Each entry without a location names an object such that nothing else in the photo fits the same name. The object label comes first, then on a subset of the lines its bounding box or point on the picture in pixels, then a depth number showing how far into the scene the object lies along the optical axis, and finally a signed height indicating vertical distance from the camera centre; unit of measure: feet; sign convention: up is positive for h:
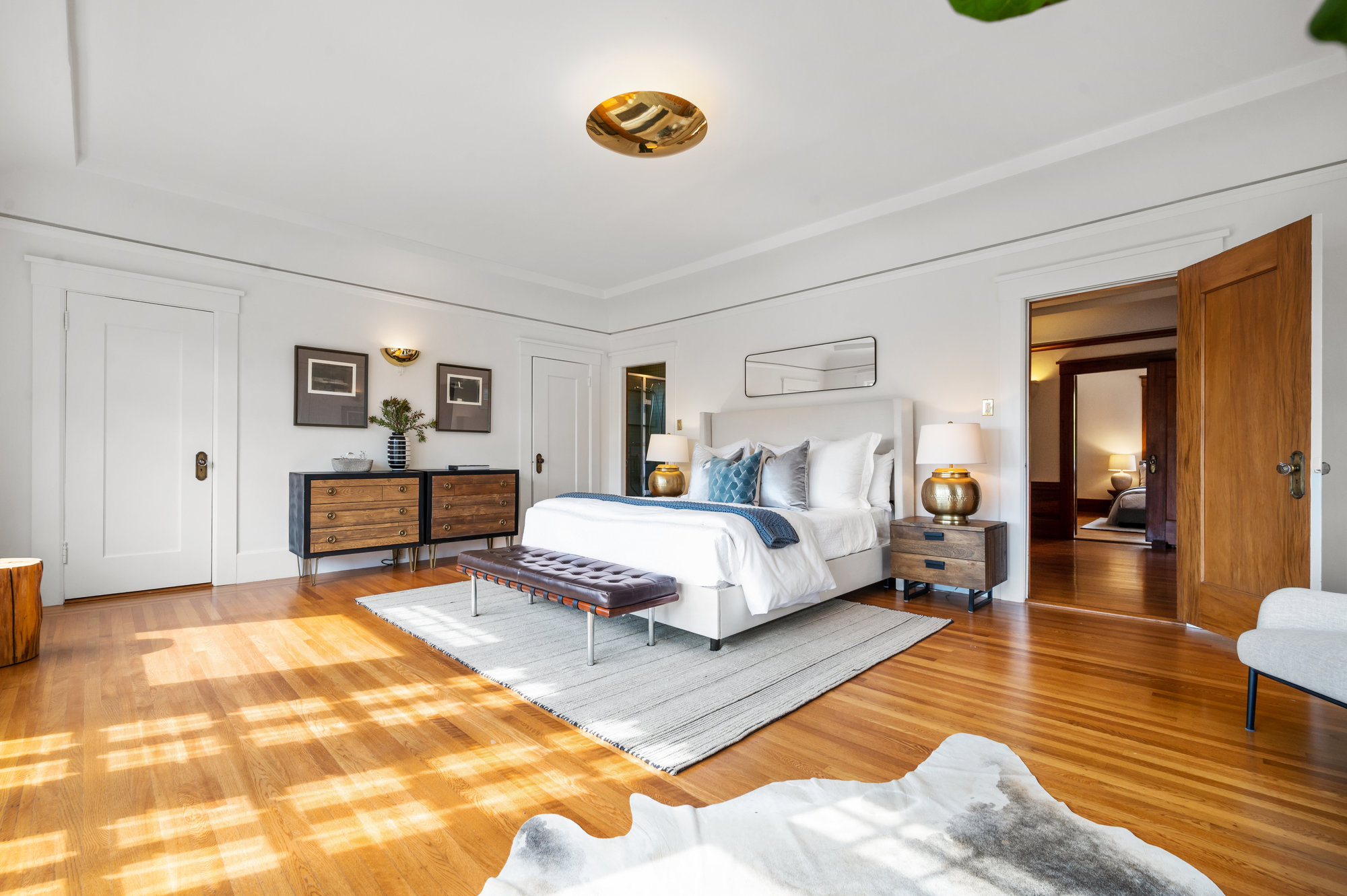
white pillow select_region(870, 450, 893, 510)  15.30 -0.81
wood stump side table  9.80 -2.53
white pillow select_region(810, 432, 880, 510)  14.82 -0.53
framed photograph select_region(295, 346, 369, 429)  16.81 +1.63
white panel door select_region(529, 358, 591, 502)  22.29 +0.81
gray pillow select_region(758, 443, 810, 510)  14.44 -0.69
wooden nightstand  13.10 -2.22
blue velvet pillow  14.84 -0.74
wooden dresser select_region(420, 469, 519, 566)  17.67 -1.63
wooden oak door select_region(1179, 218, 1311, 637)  9.43 +0.44
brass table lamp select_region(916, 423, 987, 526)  13.47 -0.22
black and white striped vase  17.84 -0.04
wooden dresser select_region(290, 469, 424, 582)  15.49 -1.63
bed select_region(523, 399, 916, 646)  10.48 -1.80
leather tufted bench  9.59 -2.12
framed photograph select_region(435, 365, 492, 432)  19.57 +1.58
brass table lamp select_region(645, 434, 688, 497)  19.43 -0.34
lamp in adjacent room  28.78 -0.79
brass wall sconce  18.24 +2.66
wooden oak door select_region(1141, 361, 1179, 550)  21.44 -0.08
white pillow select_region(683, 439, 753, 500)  15.87 -0.44
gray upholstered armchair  6.53 -2.10
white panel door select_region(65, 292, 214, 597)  13.80 +0.10
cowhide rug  5.06 -3.41
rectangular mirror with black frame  16.97 +2.32
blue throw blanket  10.94 -1.30
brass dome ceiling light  10.35 +5.49
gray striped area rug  7.80 -3.31
